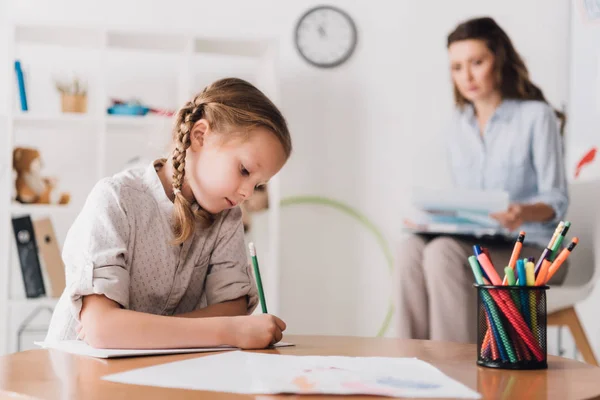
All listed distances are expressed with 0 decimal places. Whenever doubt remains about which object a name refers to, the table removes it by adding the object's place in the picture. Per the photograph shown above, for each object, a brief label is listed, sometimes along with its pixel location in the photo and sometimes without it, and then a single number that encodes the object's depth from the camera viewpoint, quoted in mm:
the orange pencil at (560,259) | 1004
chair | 3039
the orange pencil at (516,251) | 1036
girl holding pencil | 1191
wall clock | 3391
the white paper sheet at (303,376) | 755
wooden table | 748
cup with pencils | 945
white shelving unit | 2828
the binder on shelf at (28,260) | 2803
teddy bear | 2785
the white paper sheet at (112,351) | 1014
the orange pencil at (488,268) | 1001
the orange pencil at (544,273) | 993
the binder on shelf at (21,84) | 2799
